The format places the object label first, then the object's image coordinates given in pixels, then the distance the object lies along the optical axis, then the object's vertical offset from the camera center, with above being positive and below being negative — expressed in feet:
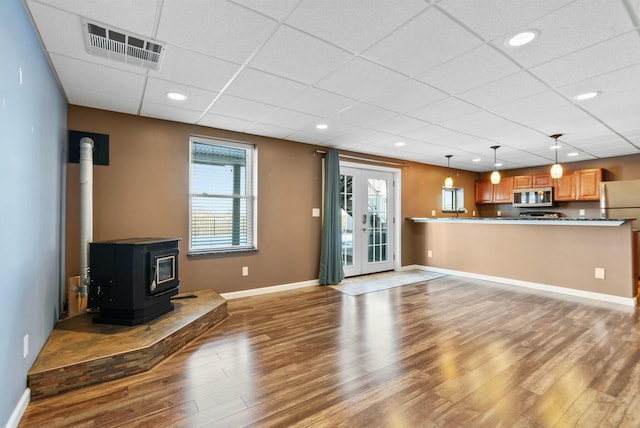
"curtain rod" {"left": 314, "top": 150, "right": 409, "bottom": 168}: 17.62 +3.97
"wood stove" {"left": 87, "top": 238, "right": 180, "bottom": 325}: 9.07 -1.85
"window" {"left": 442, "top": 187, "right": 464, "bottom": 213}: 25.80 +1.80
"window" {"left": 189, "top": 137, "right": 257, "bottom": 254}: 14.02 +1.18
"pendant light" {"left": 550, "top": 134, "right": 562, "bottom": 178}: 15.55 +2.53
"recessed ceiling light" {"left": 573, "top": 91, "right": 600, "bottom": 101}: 10.11 +4.22
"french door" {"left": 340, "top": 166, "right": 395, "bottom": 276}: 19.27 -0.04
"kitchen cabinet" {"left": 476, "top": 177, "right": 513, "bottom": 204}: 26.25 +2.43
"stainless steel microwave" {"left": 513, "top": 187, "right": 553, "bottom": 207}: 23.66 +1.75
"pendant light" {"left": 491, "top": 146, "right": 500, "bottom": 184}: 17.57 +2.50
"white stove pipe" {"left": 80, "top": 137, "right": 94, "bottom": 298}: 10.02 +0.51
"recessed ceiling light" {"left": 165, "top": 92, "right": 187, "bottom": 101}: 10.24 +4.34
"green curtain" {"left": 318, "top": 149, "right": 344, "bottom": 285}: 17.21 -0.43
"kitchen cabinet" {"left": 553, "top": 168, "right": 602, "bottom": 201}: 21.48 +2.44
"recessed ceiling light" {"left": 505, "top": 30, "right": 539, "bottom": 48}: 6.78 +4.19
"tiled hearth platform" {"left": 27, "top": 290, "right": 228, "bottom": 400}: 6.88 -3.29
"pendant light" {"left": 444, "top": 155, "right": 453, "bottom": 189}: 20.73 +2.81
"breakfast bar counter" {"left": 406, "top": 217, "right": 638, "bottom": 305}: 13.91 -1.90
